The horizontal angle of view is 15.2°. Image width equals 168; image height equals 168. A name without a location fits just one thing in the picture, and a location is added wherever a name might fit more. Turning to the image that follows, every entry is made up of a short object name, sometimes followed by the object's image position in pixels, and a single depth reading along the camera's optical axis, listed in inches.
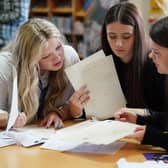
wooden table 86.1
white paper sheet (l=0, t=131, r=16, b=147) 93.4
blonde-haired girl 102.5
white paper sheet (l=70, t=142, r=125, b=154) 90.8
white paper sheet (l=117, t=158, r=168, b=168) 84.8
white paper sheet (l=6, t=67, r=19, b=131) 95.6
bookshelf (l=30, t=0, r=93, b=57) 199.8
